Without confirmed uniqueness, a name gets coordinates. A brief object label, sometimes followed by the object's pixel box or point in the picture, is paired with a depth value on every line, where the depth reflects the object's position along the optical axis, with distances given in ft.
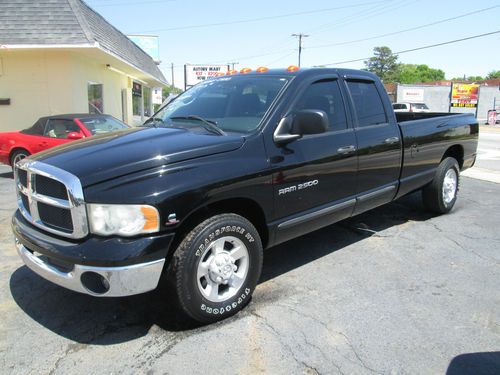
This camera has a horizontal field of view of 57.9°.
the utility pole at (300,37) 191.93
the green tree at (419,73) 404.57
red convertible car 30.73
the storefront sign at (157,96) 142.74
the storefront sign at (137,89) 84.07
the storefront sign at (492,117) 124.57
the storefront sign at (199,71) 116.78
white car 109.55
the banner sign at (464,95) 169.81
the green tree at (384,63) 415.44
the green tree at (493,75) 362.57
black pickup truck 9.50
